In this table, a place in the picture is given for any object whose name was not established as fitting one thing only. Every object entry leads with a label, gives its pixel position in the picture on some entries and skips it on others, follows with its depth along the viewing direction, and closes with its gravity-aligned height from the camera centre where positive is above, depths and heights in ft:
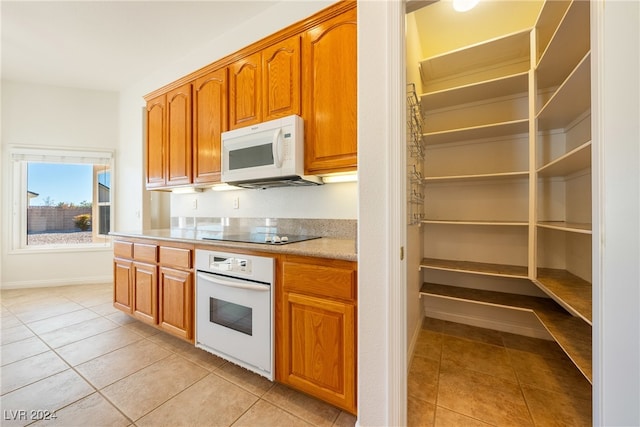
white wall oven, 4.75 -1.98
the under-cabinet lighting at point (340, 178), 6.11 +0.88
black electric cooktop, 5.11 -0.60
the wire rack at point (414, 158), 5.27 +1.32
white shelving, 5.13 +1.23
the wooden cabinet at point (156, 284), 6.02 -1.91
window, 11.44 +0.73
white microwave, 5.57 +1.39
